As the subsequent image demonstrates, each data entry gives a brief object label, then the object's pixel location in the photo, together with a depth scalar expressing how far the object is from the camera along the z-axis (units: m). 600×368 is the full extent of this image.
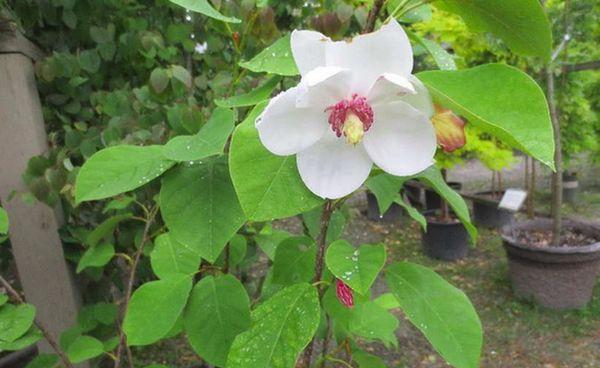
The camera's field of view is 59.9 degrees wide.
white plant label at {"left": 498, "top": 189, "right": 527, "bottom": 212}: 2.53
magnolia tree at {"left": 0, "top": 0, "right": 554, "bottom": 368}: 0.40
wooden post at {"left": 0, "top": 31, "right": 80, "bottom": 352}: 1.27
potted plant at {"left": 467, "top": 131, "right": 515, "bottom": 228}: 3.59
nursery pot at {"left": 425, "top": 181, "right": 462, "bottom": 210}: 4.40
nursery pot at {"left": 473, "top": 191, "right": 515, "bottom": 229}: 4.02
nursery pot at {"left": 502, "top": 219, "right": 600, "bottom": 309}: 2.58
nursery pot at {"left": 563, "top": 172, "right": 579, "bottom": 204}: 4.73
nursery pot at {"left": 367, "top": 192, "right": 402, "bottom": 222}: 4.29
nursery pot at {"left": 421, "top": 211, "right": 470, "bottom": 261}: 3.41
